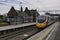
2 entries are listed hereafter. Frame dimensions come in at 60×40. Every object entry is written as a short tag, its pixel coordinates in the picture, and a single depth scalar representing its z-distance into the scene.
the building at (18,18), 31.03
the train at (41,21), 15.02
